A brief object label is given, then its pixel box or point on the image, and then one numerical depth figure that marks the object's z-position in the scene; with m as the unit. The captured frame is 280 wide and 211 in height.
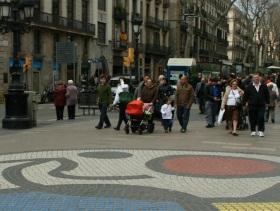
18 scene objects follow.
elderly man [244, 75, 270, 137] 15.16
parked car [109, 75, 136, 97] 33.94
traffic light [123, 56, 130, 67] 33.16
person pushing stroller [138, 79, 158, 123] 16.14
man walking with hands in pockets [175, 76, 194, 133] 16.39
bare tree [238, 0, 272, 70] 66.69
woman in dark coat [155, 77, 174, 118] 16.98
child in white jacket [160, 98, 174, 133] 16.27
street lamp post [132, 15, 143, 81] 29.05
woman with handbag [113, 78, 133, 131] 16.56
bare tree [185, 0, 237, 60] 55.84
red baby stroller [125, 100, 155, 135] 15.57
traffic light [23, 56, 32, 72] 37.78
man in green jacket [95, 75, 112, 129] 17.22
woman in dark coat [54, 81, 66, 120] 21.80
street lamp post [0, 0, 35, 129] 17.00
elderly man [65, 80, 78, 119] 21.94
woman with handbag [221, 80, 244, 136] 16.11
